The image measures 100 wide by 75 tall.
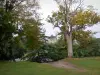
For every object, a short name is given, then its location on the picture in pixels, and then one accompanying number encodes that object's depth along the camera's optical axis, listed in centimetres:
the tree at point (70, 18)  1211
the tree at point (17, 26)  810
